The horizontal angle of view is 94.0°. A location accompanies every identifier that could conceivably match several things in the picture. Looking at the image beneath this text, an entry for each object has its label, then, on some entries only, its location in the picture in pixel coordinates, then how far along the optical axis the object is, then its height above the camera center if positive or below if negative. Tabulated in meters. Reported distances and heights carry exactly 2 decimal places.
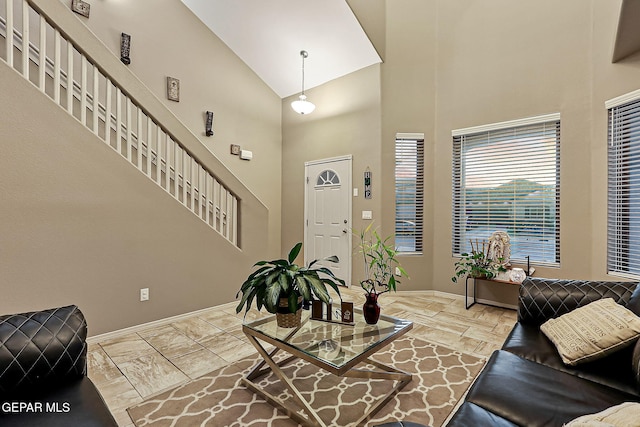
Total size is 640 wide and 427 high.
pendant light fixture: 4.46 +1.58
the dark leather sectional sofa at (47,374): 1.10 -0.71
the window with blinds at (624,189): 2.87 +0.24
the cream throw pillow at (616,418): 0.85 -0.61
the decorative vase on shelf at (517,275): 3.46 -0.73
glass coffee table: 1.67 -0.81
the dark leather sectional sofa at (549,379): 1.20 -0.79
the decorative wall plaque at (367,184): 4.51 +0.42
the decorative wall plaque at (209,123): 4.68 +1.37
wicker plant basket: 1.97 -0.71
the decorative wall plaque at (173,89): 4.30 +1.76
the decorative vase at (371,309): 2.07 -0.68
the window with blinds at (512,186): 3.54 +0.34
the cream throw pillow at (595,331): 1.49 -0.62
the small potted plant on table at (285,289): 1.85 -0.49
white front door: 4.79 -0.02
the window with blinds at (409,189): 4.42 +0.34
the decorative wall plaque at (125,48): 3.84 +2.09
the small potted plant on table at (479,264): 3.62 -0.65
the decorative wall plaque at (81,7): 3.51 +2.41
